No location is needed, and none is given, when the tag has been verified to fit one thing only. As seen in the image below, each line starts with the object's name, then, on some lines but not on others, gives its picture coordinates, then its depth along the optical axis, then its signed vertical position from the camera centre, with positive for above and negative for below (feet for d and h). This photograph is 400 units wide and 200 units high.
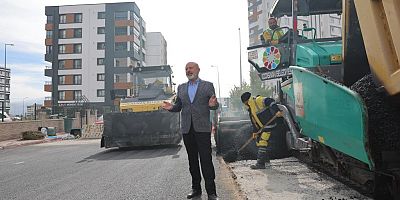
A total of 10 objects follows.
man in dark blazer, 13.80 -0.31
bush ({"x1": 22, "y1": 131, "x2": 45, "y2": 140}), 64.54 -3.27
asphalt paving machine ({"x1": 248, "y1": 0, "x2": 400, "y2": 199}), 9.60 +0.32
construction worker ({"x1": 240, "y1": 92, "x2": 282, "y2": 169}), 21.03 -0.21
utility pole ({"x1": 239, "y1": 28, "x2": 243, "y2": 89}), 140.97 +21.91
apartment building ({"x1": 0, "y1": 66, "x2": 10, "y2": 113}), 259.60 +23.12
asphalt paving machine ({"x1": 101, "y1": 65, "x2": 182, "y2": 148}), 35.58 -1.39
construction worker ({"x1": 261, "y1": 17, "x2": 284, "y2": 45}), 22.18 +4.58
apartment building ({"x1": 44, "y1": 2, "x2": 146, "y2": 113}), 187.21 +32.67
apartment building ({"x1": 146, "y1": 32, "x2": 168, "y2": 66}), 241.76 +41.73
